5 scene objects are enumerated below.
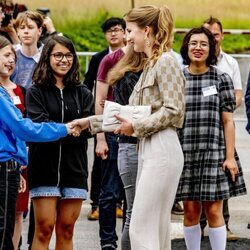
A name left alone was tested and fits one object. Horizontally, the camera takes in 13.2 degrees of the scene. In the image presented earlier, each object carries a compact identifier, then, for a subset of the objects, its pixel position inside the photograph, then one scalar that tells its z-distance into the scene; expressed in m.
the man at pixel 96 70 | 10.46
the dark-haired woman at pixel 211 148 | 8.41
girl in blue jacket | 7.17
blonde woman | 6.82
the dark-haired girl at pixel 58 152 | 7.76
